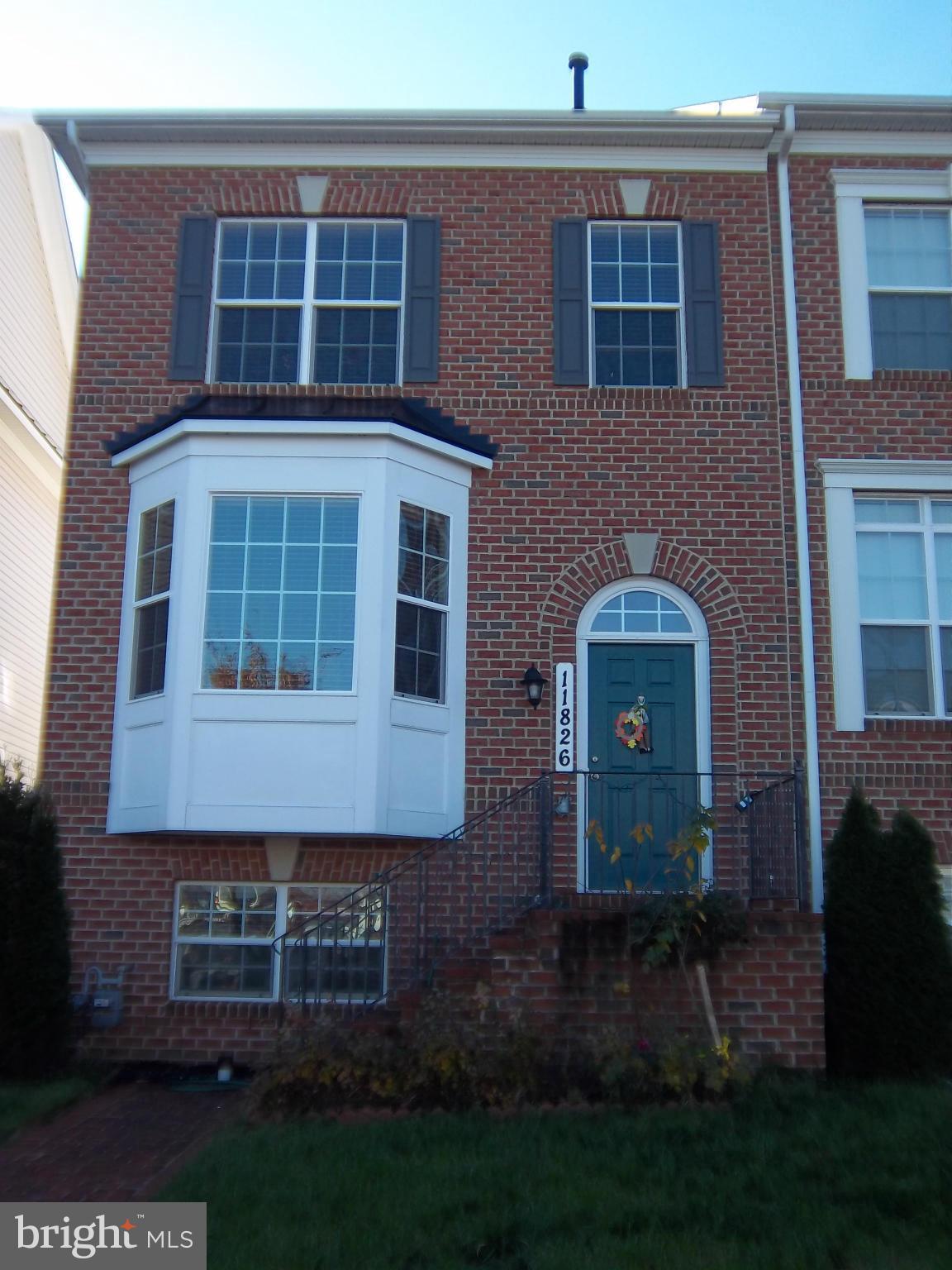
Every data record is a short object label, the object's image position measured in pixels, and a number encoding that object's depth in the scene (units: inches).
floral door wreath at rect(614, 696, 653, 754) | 372.2
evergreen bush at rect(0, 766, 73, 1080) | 320.2
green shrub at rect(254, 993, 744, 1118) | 275.1
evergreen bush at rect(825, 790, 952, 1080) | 313.7
